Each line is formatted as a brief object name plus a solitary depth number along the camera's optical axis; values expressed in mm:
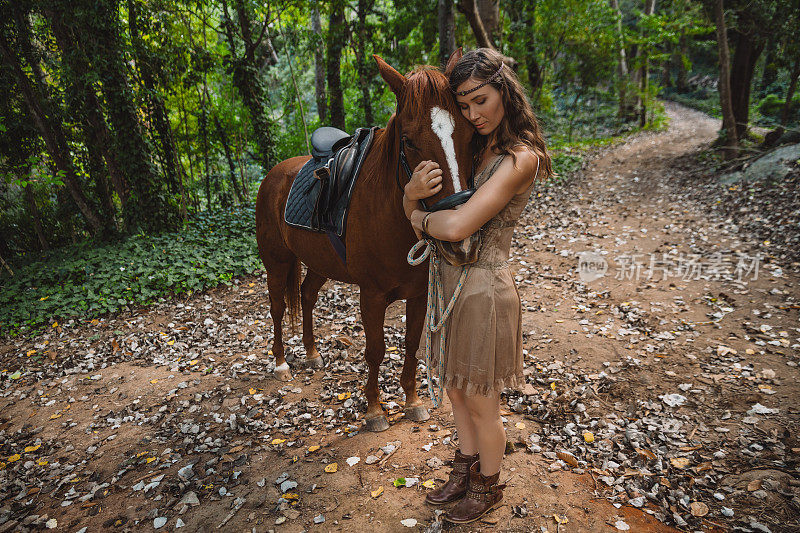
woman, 1817
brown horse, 1952
